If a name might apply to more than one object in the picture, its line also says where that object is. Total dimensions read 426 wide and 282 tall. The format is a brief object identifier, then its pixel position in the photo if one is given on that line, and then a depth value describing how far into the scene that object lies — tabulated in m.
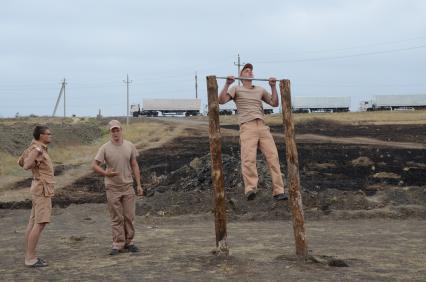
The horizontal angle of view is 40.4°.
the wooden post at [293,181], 8.88
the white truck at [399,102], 88.44
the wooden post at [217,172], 8.84
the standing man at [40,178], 8.05
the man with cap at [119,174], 8.81
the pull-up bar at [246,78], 8.32
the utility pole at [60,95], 86.85
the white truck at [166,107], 90.81
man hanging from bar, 8.53
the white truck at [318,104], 89.88
